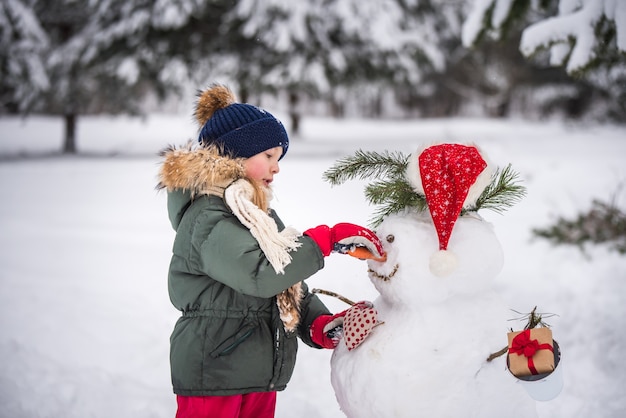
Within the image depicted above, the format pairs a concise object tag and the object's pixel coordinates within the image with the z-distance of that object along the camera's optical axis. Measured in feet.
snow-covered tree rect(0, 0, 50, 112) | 33.58
